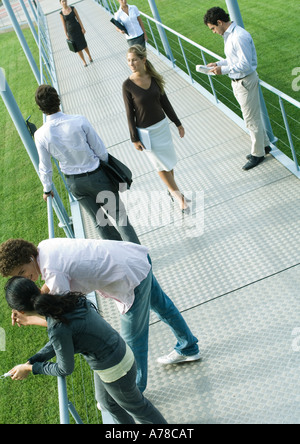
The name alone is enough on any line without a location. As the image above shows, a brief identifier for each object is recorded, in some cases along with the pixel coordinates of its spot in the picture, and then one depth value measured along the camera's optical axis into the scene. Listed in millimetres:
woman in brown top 4473
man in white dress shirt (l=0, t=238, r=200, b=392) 2641
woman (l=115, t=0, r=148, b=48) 7953
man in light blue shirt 4719
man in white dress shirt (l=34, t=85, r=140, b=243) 3977
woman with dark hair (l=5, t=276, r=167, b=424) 2350
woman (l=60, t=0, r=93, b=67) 9984
